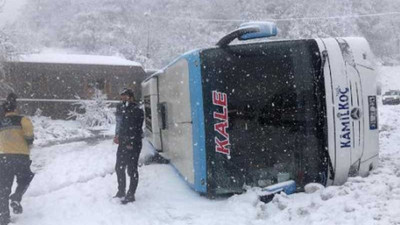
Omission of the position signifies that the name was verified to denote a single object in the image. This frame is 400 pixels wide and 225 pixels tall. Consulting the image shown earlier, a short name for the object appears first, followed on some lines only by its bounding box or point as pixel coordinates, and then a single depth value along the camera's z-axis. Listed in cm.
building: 2053
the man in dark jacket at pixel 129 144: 590
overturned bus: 541
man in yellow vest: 518
